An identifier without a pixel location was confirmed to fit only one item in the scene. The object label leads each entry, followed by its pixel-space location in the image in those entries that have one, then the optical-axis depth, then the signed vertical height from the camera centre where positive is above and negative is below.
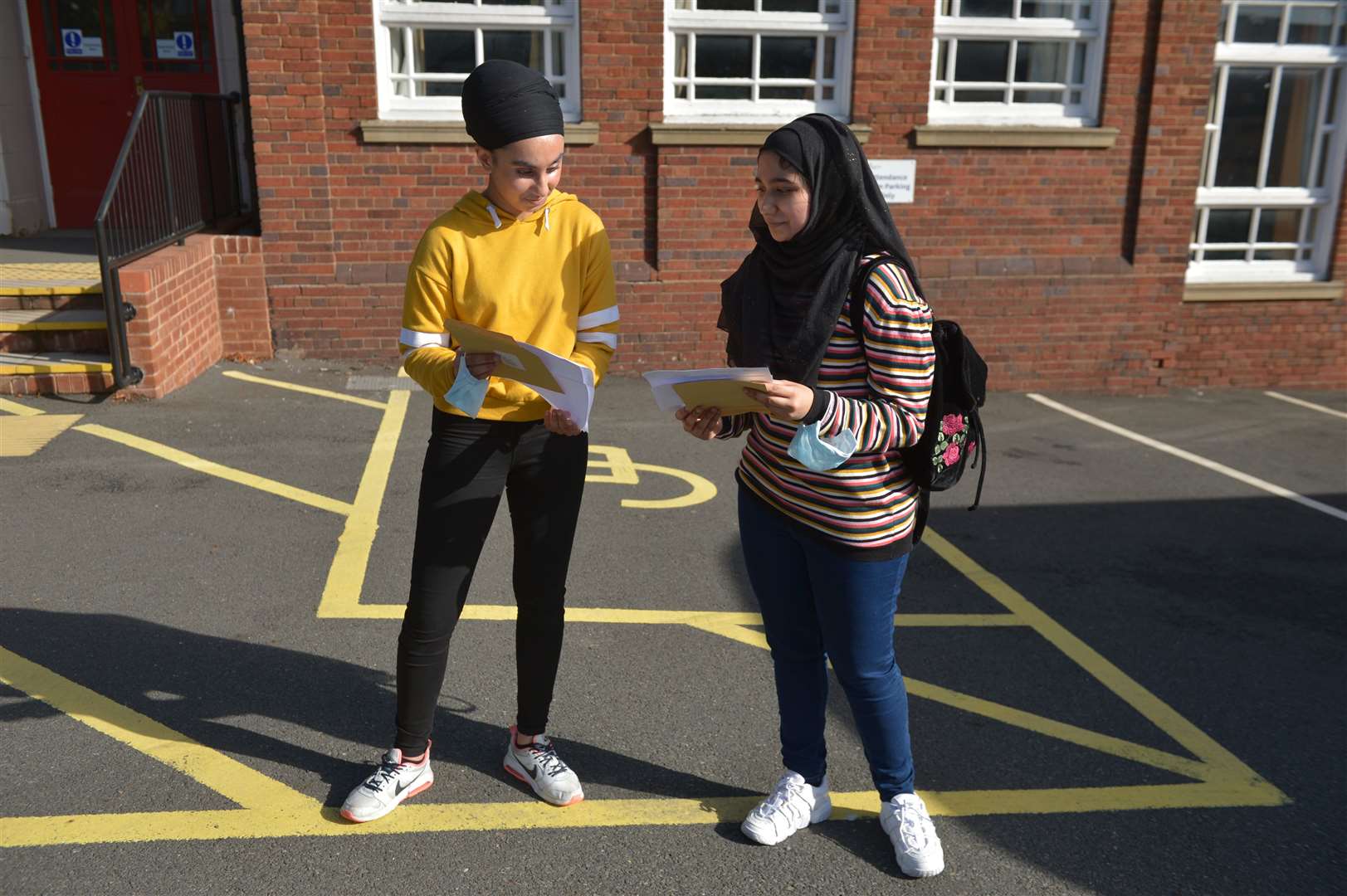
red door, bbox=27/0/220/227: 10.14 +0.49
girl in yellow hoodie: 2.77 -0.65
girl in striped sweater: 2.56 -0.73
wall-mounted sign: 8.88 -0.36
